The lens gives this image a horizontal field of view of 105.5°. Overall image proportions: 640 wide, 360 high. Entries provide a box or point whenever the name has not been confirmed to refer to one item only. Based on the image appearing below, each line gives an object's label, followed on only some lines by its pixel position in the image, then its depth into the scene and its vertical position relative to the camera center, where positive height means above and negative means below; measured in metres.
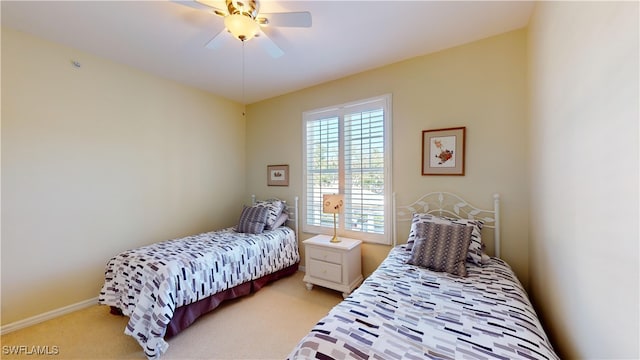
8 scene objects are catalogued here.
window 2.87 +0.19
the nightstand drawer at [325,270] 2.71 -1.03
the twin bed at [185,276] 1.87 -0.89
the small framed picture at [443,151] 2.42 +0.30
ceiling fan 1.67 +1.16
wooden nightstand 2.69 -0.96
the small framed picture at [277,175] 3.71 +0.09
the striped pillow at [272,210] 3.34 -0.41
